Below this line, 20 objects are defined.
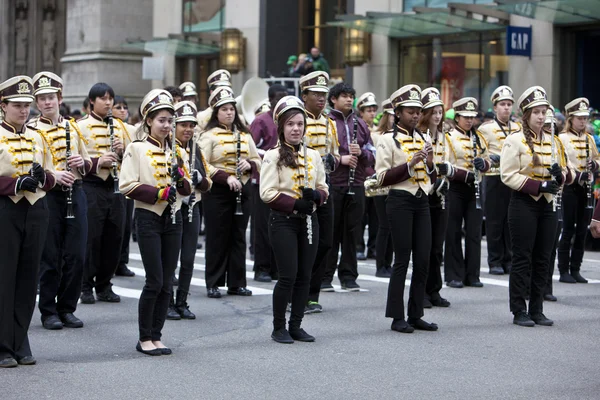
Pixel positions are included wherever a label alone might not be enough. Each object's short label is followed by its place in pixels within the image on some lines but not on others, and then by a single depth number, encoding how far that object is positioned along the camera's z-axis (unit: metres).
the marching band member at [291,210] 9.52
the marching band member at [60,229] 10.30
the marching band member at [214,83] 12.85
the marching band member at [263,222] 13.85
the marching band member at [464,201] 13.25
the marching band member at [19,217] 8.52
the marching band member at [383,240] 13.56
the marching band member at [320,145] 11.04
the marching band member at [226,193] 12.22
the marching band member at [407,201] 10.22
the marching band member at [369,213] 15.37
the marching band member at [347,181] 12.59
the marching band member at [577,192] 13.52
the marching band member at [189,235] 10.27
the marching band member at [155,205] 9.07
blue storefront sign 22.83
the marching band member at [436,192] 11.00
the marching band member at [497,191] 13.87
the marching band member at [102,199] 11.76
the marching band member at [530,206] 10.53
